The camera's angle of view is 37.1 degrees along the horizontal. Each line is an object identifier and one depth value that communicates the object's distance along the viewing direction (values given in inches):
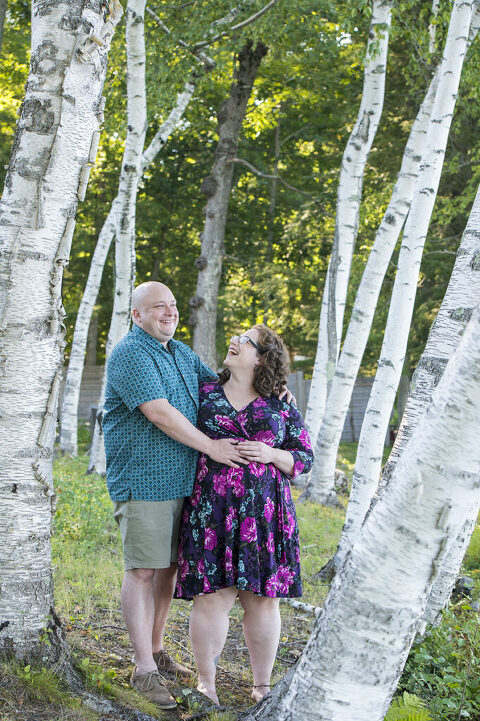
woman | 138.0
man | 138.1
